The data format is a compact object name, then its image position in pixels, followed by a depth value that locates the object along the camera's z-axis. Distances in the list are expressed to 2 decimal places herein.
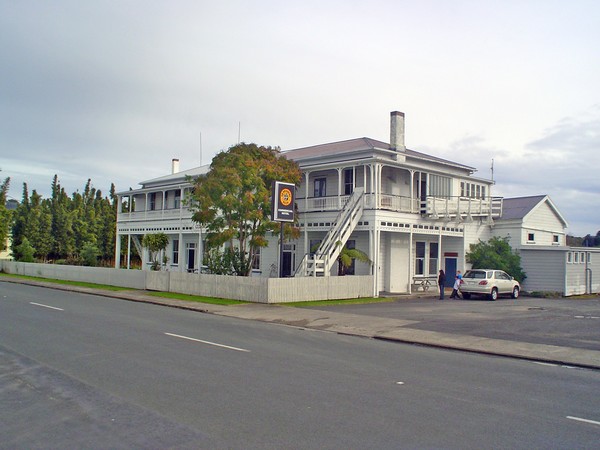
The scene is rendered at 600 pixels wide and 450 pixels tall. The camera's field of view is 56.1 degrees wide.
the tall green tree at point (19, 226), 63.53
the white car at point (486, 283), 29.20
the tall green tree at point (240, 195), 27.27
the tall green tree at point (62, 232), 66.12
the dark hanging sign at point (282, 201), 25.25
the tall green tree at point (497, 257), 33.38
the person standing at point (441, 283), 29.11
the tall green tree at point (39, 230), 63.30
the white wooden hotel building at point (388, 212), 29.27
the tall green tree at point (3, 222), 53.53
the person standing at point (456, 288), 30.16
